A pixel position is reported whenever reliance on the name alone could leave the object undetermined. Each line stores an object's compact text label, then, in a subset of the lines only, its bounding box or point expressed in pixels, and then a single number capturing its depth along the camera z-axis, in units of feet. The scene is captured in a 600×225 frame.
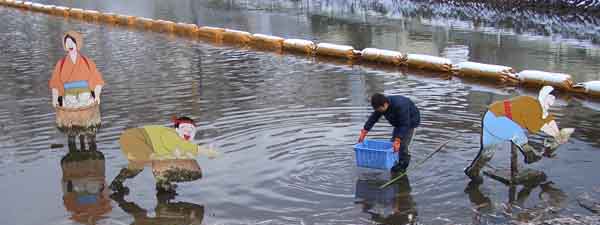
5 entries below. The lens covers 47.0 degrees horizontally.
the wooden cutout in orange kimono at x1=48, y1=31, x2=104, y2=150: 28.73
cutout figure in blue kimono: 24.12
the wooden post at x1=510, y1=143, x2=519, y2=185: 25.72
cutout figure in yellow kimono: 23.40
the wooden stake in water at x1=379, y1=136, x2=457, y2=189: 26.05
